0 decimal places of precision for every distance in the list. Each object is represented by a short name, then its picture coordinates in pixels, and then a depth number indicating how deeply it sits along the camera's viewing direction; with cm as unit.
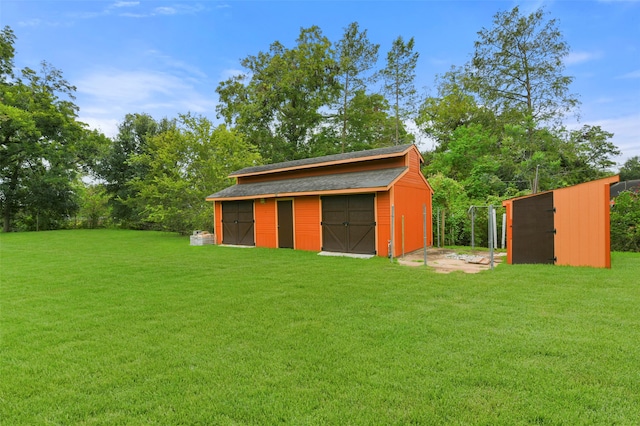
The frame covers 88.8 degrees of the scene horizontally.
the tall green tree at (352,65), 2325
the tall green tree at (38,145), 2126
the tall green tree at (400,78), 2152
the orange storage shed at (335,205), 942
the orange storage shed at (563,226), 652
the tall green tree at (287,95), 2370
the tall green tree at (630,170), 3228
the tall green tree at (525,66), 1612
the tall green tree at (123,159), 2325
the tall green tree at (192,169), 1602
